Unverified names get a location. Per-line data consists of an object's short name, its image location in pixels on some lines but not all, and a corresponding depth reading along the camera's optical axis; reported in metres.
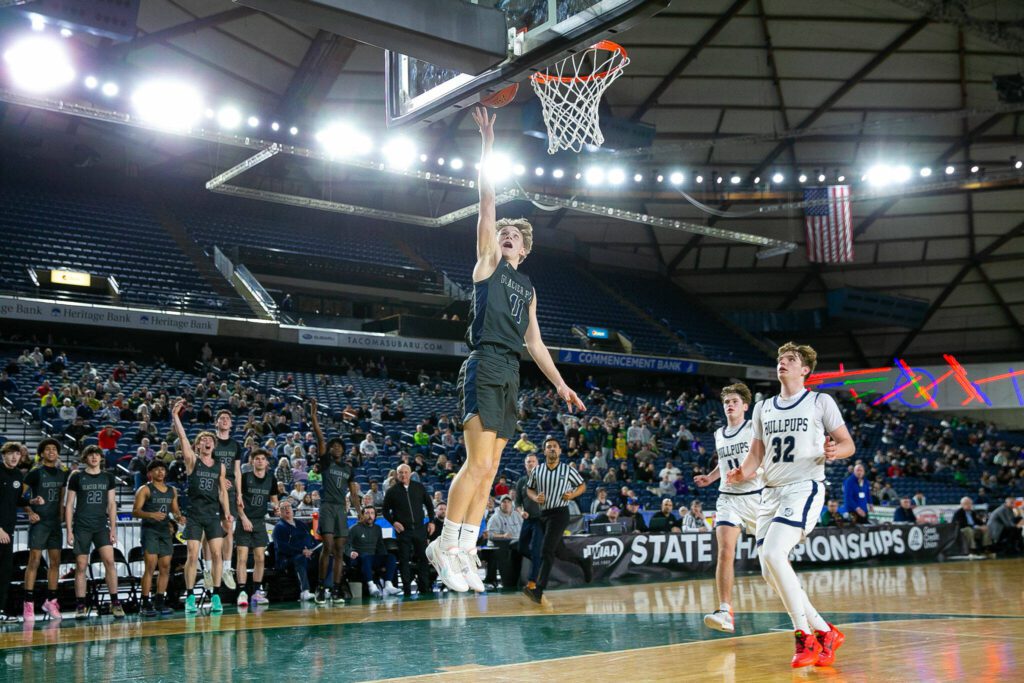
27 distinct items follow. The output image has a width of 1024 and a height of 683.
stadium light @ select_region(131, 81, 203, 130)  24.17
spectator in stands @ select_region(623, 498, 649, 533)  16.80
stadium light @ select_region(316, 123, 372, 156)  26.48
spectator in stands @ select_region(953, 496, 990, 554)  20.22
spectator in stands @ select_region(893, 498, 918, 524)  19.78
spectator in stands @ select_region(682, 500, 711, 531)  17.02
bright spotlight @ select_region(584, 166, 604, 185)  30.43
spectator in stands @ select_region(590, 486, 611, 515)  17.59
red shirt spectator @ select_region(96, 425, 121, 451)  16.33
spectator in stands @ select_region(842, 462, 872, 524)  15.45
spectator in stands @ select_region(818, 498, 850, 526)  17.80
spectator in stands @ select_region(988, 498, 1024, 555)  20.25
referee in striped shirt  11.12
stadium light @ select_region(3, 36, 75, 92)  22.72
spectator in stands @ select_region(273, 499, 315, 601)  12.34
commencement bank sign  33.12
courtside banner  14.98
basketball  5.77
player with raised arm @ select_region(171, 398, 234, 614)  10.91
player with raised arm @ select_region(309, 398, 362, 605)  11.90
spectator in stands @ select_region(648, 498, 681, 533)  17.11
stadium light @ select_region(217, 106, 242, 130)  25.19
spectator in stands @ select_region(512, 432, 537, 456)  21.50
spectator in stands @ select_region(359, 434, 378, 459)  19.31
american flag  31.31
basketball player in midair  4.97
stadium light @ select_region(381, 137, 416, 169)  27.89
